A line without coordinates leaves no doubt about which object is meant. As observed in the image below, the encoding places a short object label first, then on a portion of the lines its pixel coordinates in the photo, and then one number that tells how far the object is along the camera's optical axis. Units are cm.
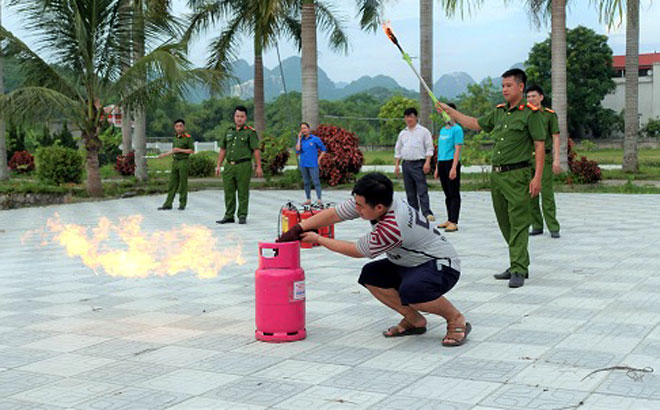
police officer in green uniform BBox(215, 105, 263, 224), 1280
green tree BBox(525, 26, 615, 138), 5625
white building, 6372
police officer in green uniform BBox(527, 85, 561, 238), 1033
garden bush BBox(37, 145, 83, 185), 2348
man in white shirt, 1155
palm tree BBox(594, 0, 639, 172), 2158
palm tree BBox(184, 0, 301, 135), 2504
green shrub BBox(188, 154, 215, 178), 2844
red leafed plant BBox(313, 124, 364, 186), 2192
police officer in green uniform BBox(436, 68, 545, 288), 712
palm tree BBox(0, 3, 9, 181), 2384
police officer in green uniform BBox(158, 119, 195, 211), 1555
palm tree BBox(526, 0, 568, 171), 1933
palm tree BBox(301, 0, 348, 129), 2116
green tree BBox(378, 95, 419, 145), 6369
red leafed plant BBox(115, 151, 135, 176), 2900
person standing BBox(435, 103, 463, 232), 1137
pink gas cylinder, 526
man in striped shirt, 493
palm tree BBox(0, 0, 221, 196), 1800
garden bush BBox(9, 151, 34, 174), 3325
